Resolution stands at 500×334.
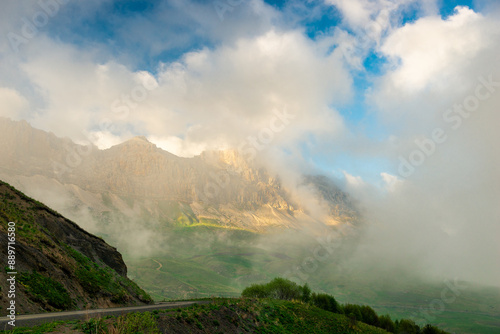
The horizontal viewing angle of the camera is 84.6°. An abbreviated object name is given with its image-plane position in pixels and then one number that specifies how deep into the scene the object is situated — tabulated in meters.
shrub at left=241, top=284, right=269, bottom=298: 94.78
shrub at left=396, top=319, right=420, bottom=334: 85.55
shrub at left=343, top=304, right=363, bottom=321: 81.68
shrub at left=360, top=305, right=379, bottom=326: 85.56
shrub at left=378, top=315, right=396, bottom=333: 86.12
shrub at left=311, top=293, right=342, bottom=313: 84.06
